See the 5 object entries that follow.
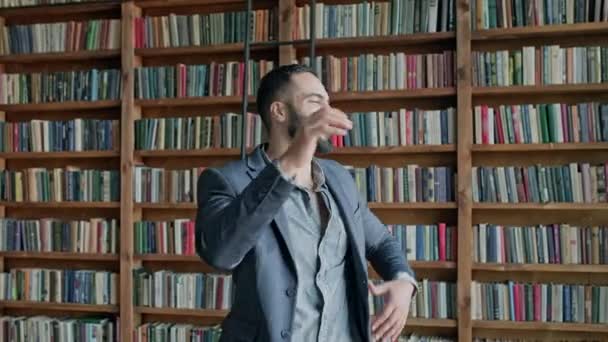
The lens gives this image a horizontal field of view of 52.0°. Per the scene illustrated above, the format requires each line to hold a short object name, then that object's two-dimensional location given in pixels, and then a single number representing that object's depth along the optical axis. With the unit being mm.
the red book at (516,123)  2922
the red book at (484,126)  2953
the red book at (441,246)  3023
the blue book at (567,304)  2877
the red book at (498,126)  2945
